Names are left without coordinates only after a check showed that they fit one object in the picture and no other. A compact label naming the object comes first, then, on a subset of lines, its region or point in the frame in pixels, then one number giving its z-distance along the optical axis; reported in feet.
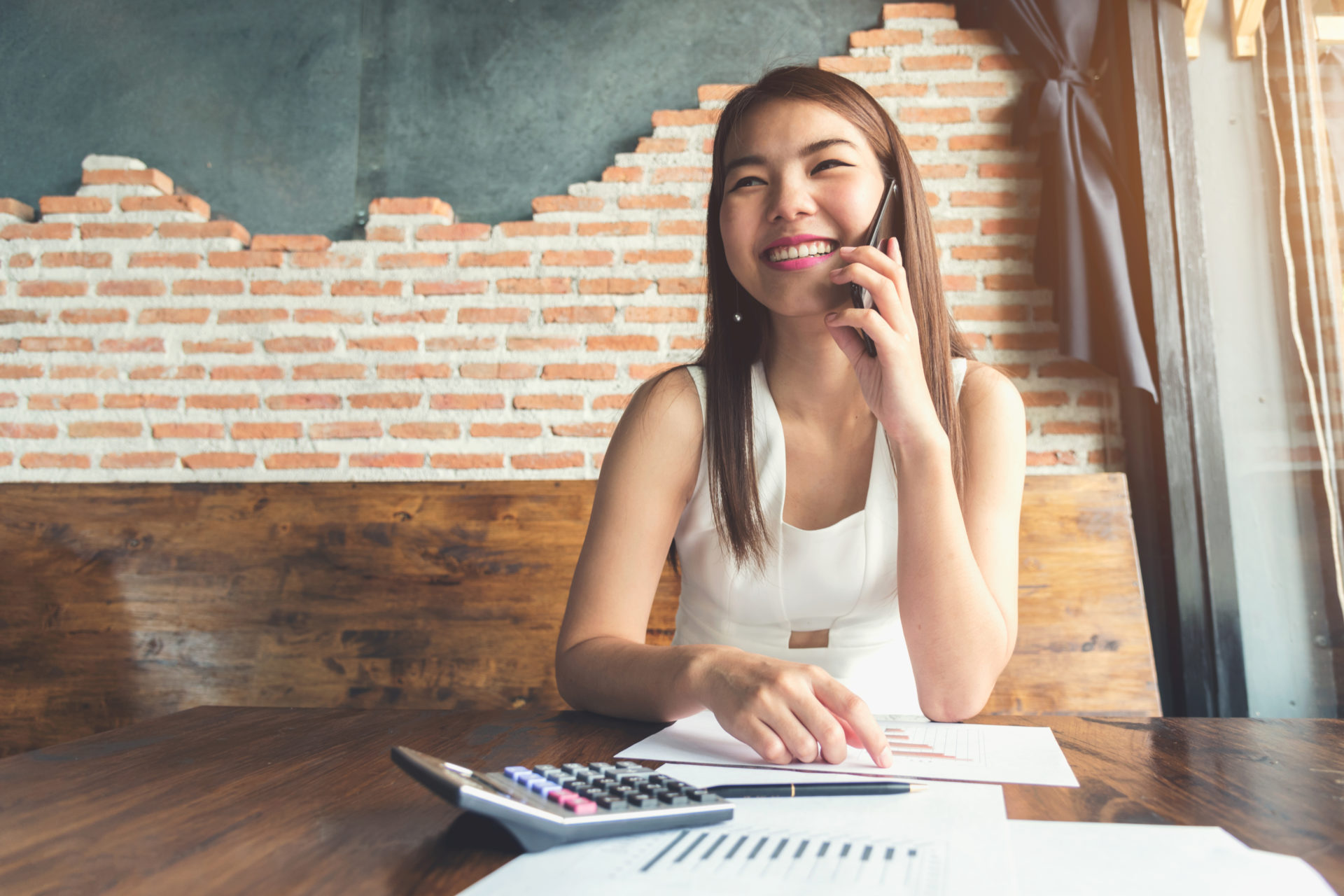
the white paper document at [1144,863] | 1.27
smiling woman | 3.10
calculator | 1.39
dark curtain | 6.66
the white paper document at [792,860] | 1.25
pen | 1.73
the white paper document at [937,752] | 1.96
